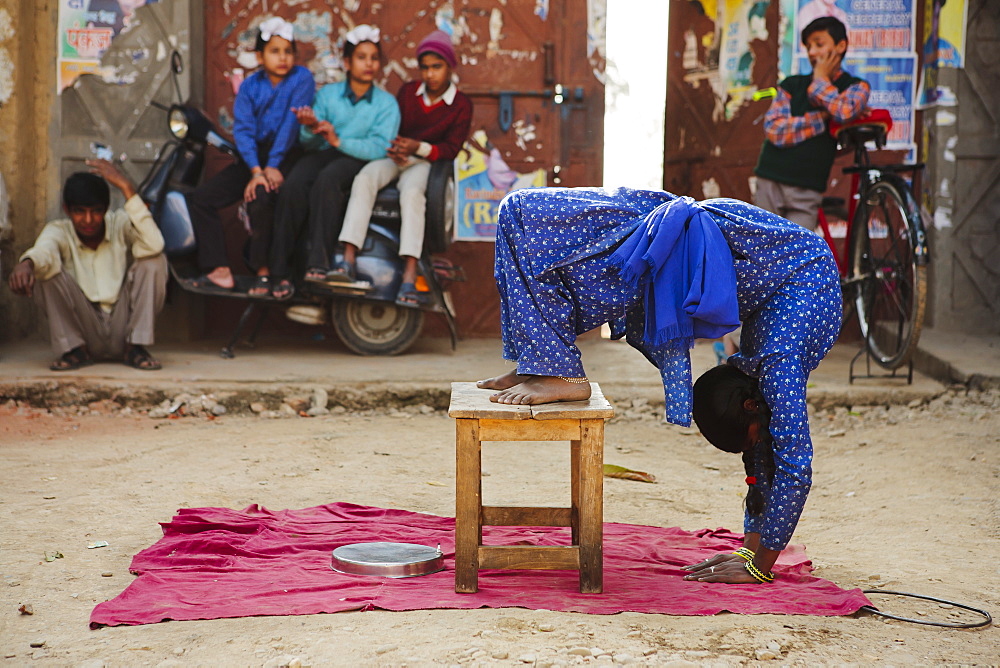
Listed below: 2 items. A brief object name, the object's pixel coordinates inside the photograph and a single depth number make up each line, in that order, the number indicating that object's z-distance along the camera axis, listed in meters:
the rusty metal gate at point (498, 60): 7.07
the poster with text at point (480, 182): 7.25
